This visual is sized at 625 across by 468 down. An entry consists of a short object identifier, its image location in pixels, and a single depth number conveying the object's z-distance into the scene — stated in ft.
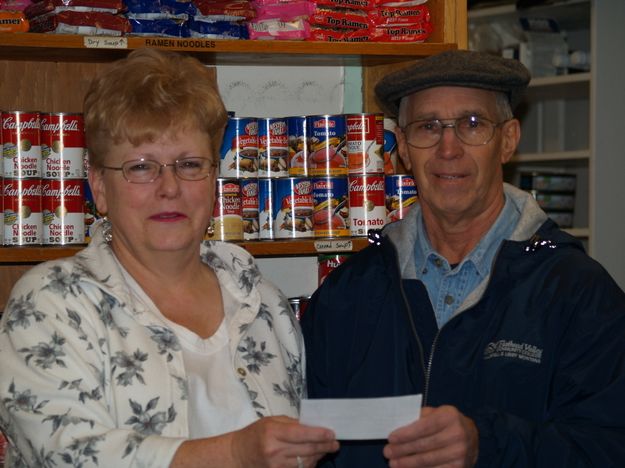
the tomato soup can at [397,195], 10.07
